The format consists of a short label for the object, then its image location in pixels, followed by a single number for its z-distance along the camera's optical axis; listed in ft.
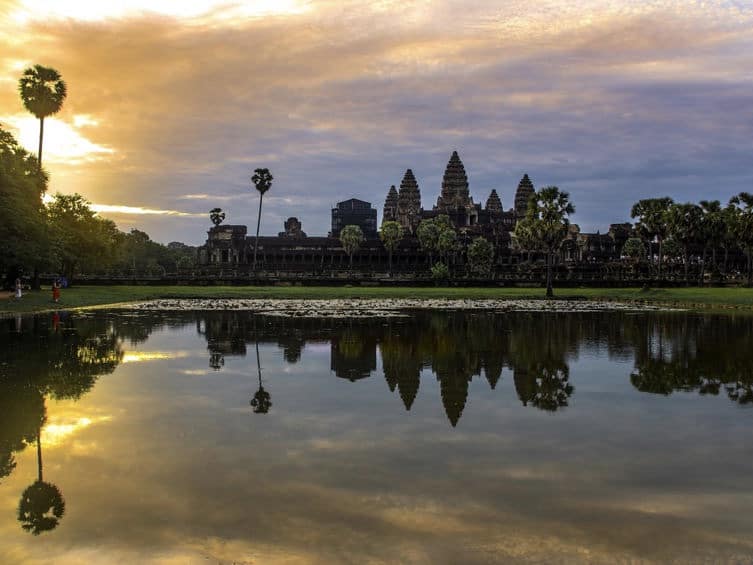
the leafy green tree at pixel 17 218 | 139.95
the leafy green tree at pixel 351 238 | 431.02
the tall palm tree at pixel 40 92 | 200.34
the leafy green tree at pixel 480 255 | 409.28
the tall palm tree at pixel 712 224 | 287.89
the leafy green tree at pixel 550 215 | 210.59
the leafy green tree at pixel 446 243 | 394.73
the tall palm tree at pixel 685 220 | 285.23
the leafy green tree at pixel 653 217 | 288.10
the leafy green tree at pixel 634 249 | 451.94
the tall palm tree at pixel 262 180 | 362.02
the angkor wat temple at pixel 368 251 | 450.71
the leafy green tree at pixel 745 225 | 258.16
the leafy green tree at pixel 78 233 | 229.45
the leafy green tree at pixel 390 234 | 410.10
